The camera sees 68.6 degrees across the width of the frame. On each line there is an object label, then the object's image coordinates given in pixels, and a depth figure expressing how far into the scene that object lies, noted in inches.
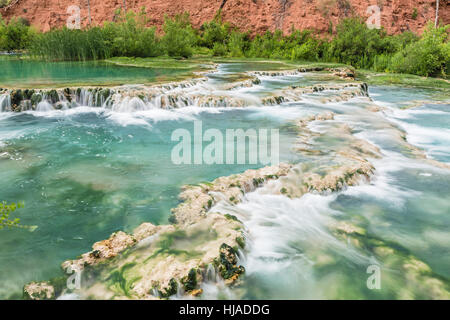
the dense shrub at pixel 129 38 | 665.6
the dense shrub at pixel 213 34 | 943.7
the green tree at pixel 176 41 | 710.5
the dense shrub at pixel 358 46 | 722.2
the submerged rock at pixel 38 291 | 91.7
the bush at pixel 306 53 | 775.1
